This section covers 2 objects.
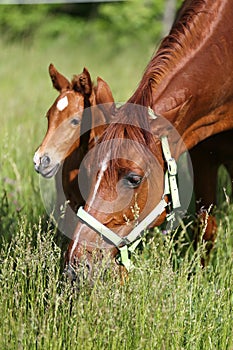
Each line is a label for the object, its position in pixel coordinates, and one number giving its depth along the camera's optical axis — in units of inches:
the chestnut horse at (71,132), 310.5
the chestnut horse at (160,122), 247.6
